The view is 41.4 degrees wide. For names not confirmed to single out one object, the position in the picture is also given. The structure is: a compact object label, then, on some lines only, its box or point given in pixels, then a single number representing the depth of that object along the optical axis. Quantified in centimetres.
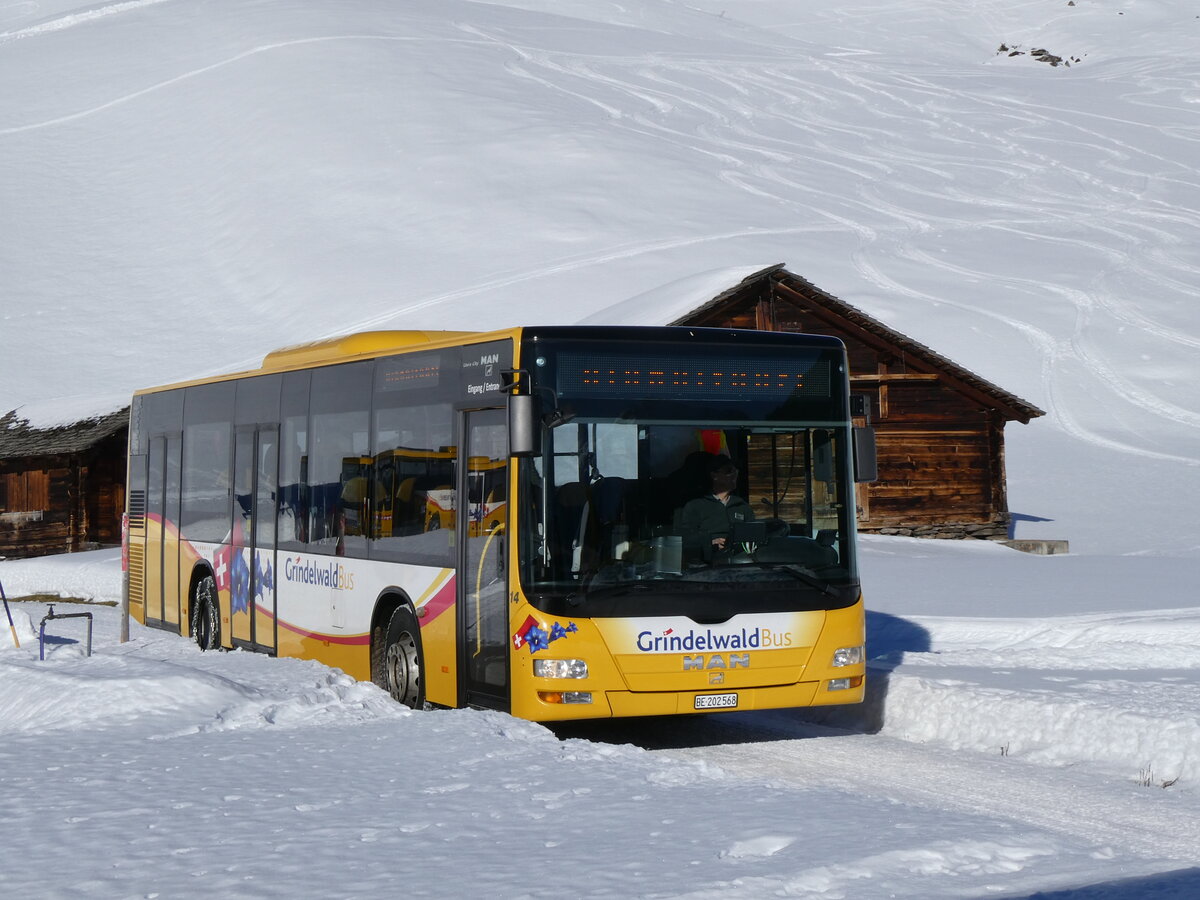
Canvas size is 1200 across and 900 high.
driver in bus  984
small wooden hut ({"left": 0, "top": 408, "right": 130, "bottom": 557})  3766
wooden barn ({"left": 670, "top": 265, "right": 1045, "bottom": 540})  3381
